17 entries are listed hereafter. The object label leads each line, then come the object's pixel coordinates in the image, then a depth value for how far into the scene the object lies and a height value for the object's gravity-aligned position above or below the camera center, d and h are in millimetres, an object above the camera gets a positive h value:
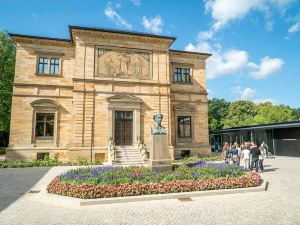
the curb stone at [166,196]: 8719 -2341
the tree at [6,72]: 31752 +8971
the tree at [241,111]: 63753 +7368
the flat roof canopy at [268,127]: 26512 +1409
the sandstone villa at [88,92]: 22250 +4486
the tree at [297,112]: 83156 +9126
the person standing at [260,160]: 16433 -1609
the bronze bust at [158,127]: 13906 +597
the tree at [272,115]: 51831 +4977
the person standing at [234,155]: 18886 -1416
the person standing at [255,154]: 16078 -1123
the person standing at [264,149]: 26772 -1307
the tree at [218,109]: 71812 +8802
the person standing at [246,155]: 17078 -1265
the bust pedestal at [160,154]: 13335 -948
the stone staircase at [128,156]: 20641 -1701
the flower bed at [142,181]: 9367 -1933
